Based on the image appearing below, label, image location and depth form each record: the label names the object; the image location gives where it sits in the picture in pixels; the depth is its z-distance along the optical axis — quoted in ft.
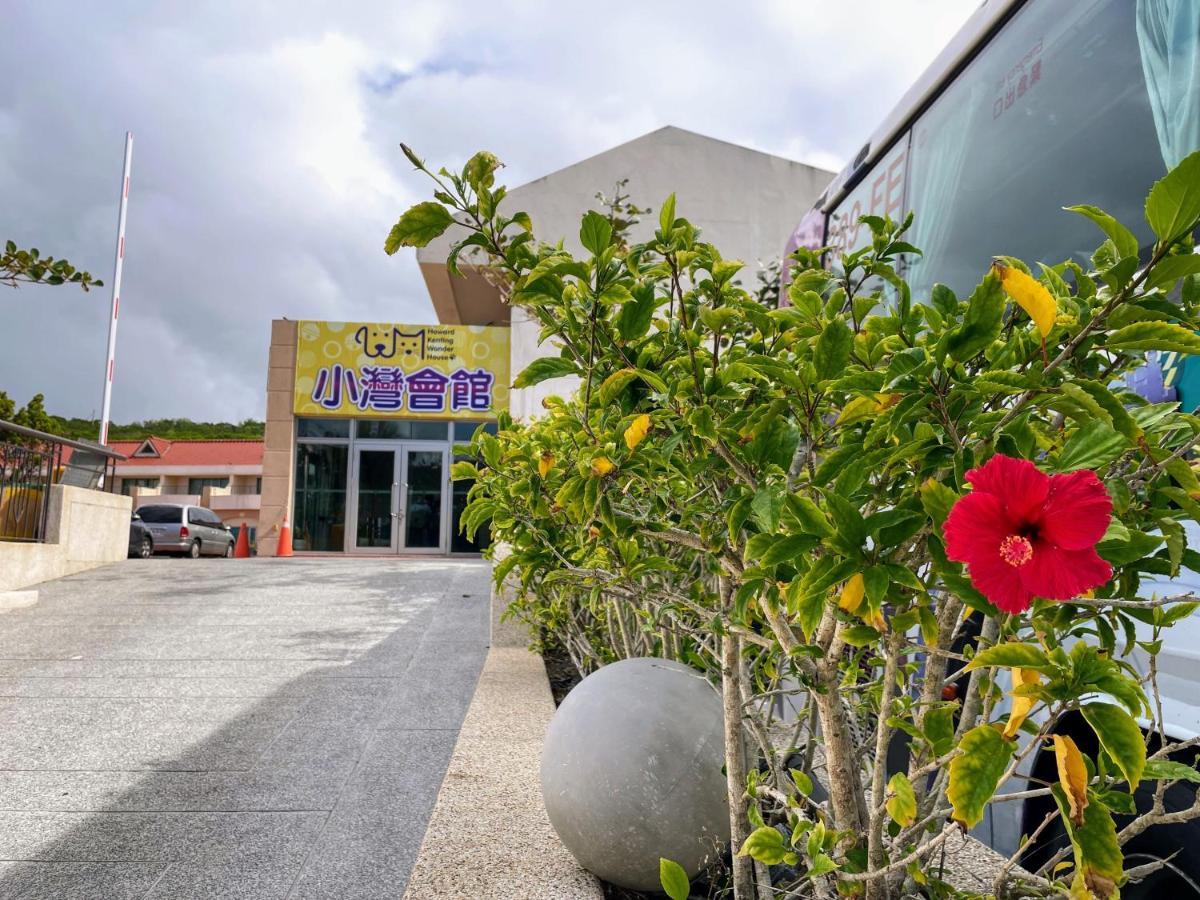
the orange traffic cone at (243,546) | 65.69
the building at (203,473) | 132.26
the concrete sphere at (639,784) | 7.91
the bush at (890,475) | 2.95
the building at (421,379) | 58.59
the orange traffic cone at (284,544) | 59.12
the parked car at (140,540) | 64.18
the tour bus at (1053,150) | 6.68
